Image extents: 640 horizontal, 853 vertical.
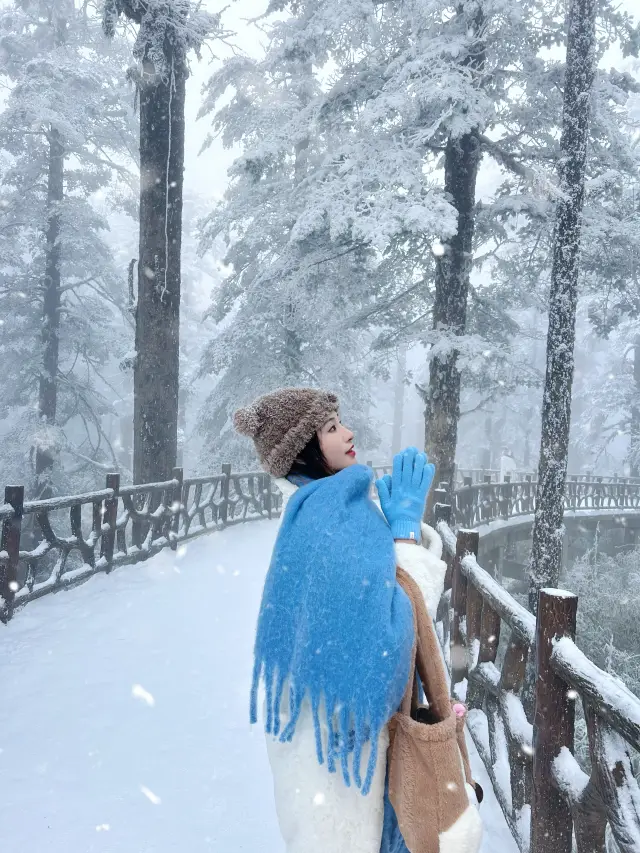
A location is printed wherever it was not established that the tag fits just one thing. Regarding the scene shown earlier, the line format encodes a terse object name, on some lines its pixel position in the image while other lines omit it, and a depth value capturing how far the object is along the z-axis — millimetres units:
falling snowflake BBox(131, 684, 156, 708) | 4727
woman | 1598
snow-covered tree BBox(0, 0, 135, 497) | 16406
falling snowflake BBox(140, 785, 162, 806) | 3469
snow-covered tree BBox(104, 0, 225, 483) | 9219
